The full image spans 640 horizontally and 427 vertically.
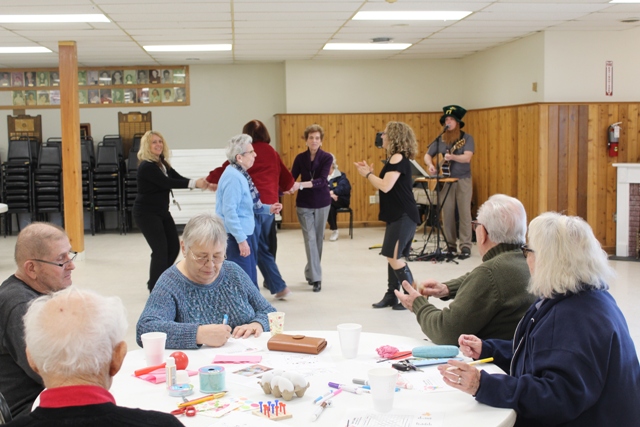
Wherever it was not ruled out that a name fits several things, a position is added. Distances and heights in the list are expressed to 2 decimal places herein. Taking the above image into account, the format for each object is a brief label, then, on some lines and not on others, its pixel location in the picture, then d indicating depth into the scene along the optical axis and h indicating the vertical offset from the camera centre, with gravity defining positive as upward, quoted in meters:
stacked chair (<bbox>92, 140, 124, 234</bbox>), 11.95 -0.39
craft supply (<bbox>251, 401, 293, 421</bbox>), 2.11 -0.76
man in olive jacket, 2.87 -0.57
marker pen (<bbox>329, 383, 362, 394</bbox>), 2.30 -0.75
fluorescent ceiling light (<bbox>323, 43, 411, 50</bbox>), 10.58 +1.61
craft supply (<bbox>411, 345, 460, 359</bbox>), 2.63 -0.73
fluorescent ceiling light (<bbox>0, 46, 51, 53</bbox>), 10.29 +1.59
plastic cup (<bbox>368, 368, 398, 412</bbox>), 2.11 -0.69
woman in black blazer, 6.43 -0.41
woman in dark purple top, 7.06 -0.45
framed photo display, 12.53 +1.26
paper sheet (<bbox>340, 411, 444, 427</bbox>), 2.04 -0.77
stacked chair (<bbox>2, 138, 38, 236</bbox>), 11.87 -0.37
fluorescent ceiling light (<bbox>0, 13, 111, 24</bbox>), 7.82 +1.56
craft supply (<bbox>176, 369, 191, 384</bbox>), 2.37 -0.73
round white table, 2.12 -0.76
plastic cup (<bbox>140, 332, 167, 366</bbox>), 2.60 -0.69
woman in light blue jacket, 5.57 -0.36
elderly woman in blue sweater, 3.04 -0.60
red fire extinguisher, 9.23 +0.12
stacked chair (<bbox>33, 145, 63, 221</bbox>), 11.93 -0.40
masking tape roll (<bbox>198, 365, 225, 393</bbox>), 2.31 -0.72
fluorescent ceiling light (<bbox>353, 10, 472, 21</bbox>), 8.05 +1.57
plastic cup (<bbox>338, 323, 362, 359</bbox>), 2.64 -0.68
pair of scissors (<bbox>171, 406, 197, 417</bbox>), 2.13 -0.76
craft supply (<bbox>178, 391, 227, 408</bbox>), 2.20 -0.76
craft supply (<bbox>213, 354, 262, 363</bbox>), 2.64 -0.75
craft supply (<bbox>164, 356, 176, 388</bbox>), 2.35 -0.71
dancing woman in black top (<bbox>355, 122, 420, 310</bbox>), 6.11 -0.37
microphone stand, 8.88 -1.28
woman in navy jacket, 2.16 -0.62
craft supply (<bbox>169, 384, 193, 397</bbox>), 2.29 -0.75
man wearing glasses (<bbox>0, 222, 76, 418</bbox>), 2.54 -0.49
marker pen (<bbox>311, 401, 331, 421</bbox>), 2.09 -0.76
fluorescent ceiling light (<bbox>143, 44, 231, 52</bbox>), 10.36 +1.59
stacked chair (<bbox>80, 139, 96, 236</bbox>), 12.00 -0.35
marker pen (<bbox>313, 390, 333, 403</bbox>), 2.22 -0.76
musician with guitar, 9.66 -0.27
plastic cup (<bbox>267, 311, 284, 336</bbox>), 3.00 -0.69
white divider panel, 12.32 -0.27
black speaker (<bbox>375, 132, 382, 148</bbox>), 8.45 +0.14
